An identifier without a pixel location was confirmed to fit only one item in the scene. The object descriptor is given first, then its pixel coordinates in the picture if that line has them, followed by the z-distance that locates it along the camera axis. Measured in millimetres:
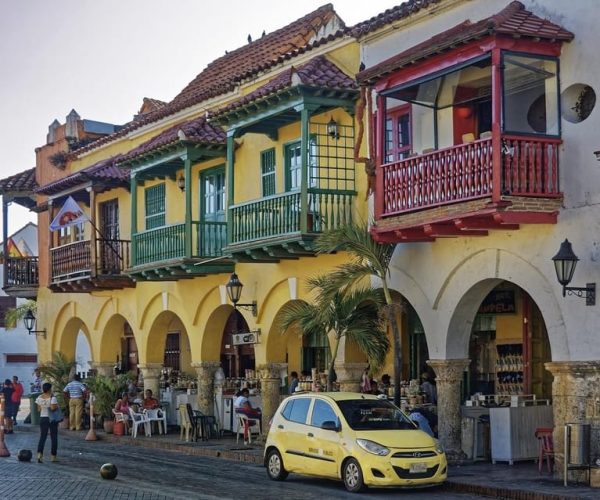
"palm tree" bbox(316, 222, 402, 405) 20109
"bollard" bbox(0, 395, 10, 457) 24188
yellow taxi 16812
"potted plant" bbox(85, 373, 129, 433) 30312
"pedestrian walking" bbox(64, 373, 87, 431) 31000
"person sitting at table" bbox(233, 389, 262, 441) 25375
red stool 18344
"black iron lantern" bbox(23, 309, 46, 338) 35219
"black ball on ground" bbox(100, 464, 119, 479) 19016
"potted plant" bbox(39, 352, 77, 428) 32094
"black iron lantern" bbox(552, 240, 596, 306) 17031
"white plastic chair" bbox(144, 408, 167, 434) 28984
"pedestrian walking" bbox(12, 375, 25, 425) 35000
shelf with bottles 22372
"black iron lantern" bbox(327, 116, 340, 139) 22891
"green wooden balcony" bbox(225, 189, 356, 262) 22141
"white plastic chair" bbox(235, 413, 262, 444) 25291
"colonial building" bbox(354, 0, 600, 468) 17453
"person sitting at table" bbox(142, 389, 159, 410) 29172
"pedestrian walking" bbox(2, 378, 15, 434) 33188
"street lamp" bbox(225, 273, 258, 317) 25156
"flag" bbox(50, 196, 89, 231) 30656
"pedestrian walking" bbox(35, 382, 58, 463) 22344
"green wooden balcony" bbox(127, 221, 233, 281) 26266
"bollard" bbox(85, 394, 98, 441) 28788
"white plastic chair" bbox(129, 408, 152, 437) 28688
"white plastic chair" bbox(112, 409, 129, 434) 29172
